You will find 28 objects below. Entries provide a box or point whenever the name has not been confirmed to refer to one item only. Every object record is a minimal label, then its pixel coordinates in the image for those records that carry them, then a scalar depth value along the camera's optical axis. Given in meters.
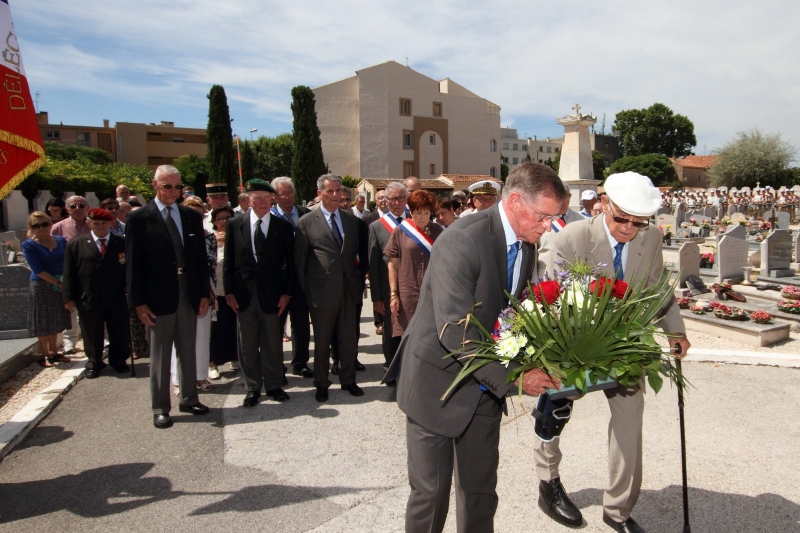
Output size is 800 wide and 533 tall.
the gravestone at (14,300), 7.08
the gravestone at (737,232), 11.14
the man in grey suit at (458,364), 2.34
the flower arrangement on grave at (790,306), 8.06
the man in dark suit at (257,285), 5.31
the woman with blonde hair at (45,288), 6.62
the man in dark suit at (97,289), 6.40
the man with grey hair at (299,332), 6.10
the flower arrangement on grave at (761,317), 7.49
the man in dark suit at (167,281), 4.75
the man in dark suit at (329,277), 5.44
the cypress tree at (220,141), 36.53
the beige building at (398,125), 52.53
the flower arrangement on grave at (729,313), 7.63
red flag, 3.81
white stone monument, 19.42
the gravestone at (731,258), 10.63
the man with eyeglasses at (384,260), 5.88
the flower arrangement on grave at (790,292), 8.26
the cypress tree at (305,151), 43.69
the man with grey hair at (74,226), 7.40
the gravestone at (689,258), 10.10
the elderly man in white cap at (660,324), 3.04
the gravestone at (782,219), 19.70
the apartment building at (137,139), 70.38
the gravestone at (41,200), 20.22
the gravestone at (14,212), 19.44
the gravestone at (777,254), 10.73
